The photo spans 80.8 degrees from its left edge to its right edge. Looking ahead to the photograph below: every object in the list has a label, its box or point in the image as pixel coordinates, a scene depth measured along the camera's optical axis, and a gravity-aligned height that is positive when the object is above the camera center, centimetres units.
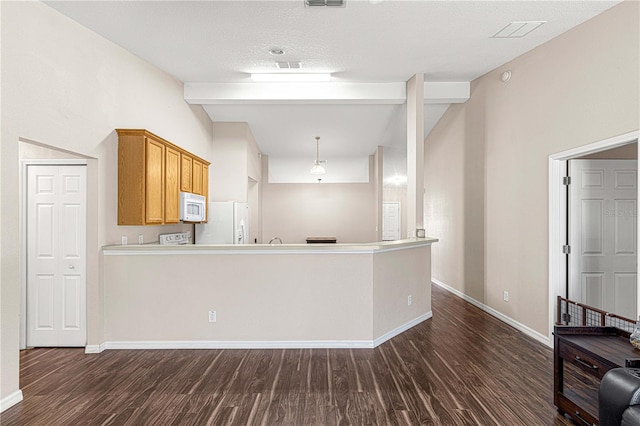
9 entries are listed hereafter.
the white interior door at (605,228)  388 -14
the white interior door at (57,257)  390 -46
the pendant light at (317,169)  796 +94
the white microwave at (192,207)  489 +8
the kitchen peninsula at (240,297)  386 -86
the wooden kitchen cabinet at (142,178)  400 +39
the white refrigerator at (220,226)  611 -21
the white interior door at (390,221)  1076 -21
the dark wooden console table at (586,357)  225 -88
